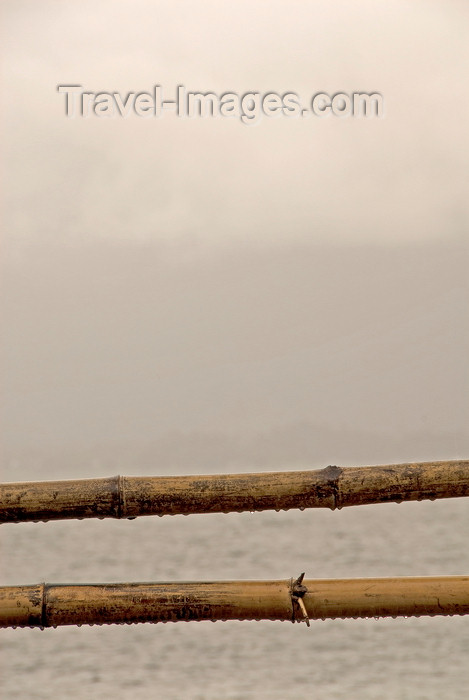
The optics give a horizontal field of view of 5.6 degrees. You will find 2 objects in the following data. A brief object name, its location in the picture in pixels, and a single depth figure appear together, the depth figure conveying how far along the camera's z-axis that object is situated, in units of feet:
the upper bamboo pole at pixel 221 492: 25.80
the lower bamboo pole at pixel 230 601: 25.81
